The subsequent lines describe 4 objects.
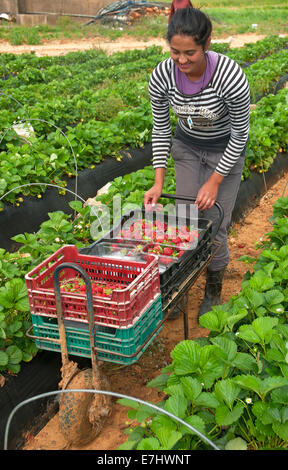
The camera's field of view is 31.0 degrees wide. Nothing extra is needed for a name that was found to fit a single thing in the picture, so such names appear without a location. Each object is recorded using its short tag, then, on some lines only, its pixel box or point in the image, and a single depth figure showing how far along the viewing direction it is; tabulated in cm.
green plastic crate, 233
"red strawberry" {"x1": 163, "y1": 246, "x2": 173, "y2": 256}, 295
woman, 267
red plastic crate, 228
